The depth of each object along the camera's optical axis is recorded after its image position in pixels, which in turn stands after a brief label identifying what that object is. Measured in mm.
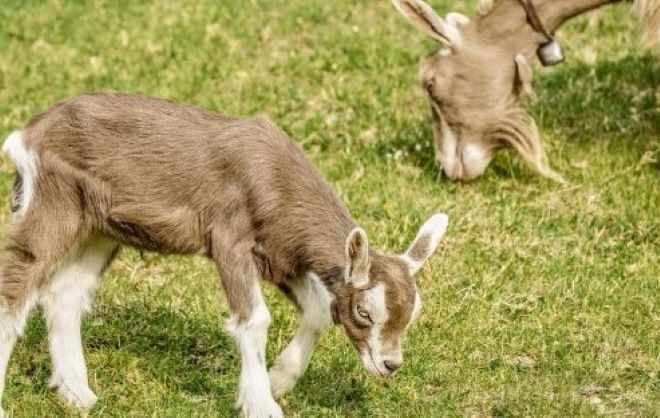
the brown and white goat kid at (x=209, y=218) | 12250
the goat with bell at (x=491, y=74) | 17984
